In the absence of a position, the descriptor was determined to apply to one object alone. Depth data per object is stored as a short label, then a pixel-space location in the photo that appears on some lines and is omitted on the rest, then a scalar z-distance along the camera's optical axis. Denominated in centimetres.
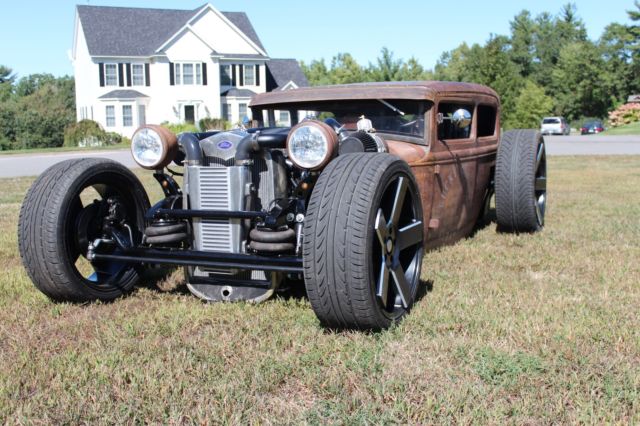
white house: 4053
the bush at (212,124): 3509
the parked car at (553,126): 4512
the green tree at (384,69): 3625
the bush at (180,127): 3450
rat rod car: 338
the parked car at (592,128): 4759
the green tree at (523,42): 7606
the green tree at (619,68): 5891
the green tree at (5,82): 8219
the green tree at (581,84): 6025
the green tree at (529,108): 3841
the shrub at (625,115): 4819
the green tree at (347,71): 4828
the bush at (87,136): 3694
